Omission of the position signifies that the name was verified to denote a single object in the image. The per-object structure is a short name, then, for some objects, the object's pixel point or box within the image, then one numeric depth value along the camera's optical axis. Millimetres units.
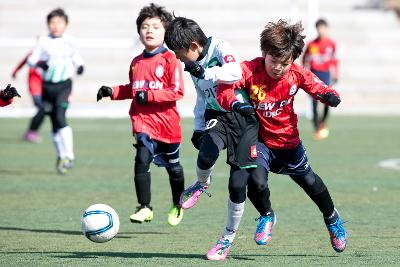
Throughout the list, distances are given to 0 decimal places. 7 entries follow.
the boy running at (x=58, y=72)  28141
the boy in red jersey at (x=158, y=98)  18703
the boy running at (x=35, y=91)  33216
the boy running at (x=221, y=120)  15094
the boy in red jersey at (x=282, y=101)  14914
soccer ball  15742
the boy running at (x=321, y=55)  41406
